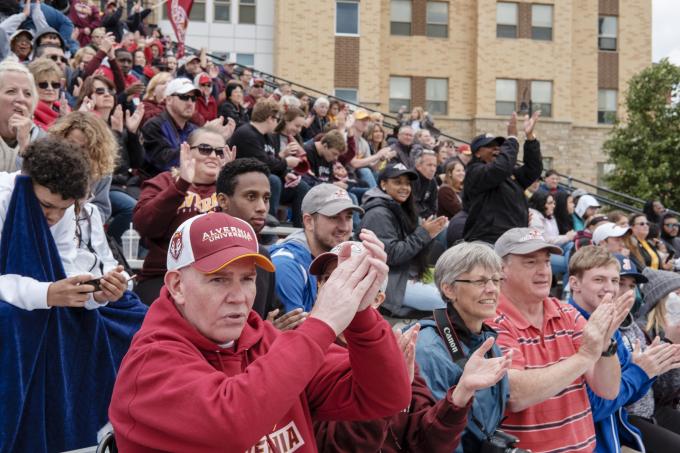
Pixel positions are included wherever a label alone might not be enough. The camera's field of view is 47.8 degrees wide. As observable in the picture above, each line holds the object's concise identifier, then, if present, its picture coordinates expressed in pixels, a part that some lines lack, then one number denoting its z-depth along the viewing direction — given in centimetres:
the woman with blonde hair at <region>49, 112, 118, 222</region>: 462
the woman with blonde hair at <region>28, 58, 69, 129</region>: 604
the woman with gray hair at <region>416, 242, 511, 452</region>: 366
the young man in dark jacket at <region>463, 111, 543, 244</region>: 720
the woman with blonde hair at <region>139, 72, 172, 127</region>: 881
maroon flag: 1750
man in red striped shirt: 384
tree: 2255
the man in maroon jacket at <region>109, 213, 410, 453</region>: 213
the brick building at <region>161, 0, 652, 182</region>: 2942
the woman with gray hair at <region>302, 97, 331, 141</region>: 1429
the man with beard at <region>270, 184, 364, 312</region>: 449
